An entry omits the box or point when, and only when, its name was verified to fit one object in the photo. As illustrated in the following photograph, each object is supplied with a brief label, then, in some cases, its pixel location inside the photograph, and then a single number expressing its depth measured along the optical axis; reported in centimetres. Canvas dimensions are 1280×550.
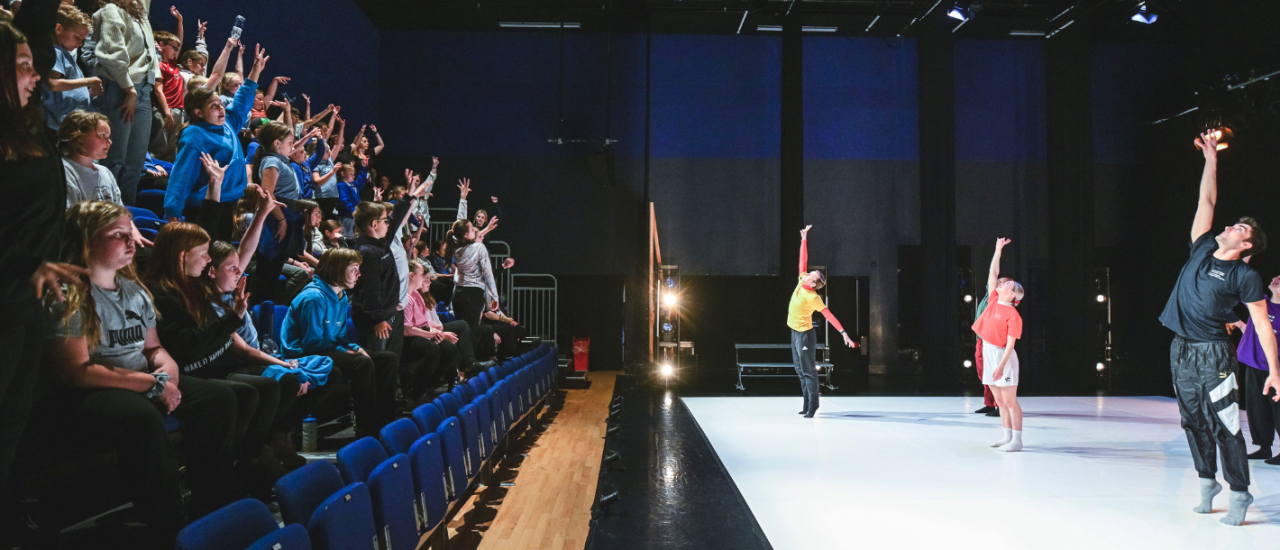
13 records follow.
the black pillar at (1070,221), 1000
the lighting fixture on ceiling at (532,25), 1098
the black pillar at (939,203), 1007
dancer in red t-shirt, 466
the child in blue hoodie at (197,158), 352
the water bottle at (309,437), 376
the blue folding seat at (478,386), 404
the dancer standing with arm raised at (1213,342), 314
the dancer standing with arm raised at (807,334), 620
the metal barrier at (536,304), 1023
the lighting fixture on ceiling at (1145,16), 916
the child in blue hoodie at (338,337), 357
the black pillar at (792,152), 1029
